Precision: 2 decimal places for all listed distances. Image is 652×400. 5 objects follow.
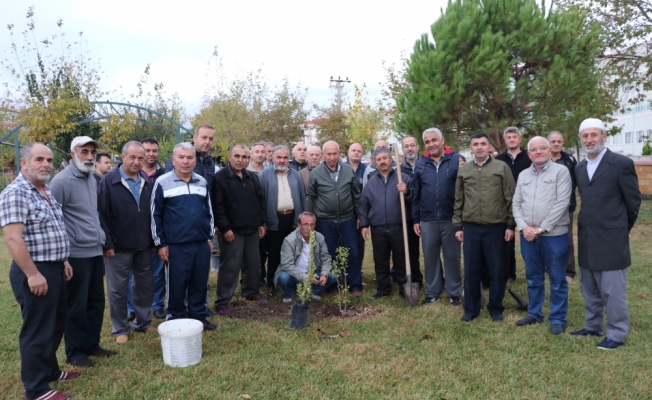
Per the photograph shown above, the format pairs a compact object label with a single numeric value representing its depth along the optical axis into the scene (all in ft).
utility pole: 148.93
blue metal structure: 40.08
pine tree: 34.12
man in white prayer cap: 14.96
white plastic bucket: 13.94
